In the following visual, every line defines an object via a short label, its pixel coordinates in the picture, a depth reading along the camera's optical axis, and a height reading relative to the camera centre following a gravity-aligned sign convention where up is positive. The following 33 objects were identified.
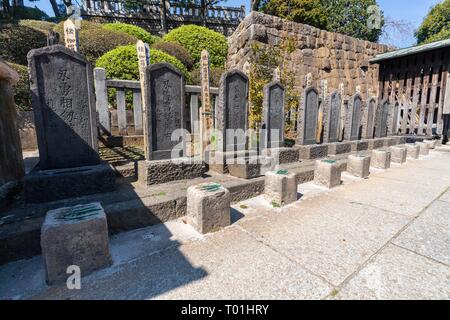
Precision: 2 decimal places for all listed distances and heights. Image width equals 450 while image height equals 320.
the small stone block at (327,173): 3.89 -0.86
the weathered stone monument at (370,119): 6.94 +0.18
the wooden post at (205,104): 3.82 +0.37
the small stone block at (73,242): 1.64 -0.88
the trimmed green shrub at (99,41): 8.43 +3.31
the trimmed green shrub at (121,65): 6.06 +1.66
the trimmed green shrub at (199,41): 10.55 +3.99
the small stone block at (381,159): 5.23 -0.82
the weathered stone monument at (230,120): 3.76 +0.09
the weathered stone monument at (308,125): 5.02 +0.00
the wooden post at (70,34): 3.20 +1.31
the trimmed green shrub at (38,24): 11.05 +5.16
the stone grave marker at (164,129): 3.03 -0.05
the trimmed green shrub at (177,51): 9.30 +3.16
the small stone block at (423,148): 7.21 -0.76
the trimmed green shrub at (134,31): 10.47 +4.45
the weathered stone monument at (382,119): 7.57 +0.20
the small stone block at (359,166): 4.49 -0.83
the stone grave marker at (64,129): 2.45 -0.03
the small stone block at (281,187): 3.10 -0.88
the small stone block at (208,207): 2.36 -0.89
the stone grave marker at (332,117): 5.65 +0.20
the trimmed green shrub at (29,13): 16.59 +8.75
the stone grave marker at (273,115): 4.36 +0.20
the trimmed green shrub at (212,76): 8.80 +2.00
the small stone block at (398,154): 5.89 -0.79
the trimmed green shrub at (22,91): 5.63 +0.90
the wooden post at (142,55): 3.70 +1.19
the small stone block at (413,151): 6.65 -0.79
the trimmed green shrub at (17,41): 7.73 +3.03
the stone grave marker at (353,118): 6.25 +0.19
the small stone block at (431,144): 8.11 -0.71
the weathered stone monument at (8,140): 2.58 -0.17
